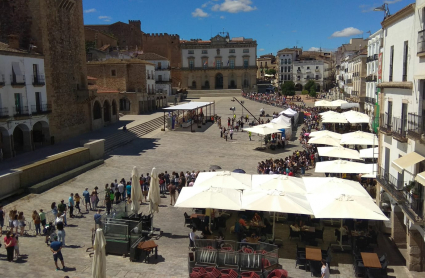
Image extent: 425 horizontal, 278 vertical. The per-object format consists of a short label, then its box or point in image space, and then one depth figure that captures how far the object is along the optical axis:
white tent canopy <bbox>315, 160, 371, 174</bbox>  18.09
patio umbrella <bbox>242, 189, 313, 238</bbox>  12.75
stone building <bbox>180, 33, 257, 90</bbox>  86.36
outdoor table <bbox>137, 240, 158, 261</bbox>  12.11
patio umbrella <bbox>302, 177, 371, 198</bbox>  13.87
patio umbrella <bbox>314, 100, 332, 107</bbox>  45.83
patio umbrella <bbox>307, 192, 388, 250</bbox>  12.10
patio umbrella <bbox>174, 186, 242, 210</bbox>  13.06
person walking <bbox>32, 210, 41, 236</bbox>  13.54
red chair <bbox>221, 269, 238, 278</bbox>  10.64
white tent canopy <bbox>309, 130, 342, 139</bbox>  26.12
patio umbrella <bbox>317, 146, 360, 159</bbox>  20.91
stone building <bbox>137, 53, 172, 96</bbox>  68.19
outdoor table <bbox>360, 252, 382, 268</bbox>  11.51
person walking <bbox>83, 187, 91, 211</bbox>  16.55
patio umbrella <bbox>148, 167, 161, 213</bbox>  15.13
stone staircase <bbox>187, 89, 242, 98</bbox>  77.24
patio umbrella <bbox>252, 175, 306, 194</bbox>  14.84
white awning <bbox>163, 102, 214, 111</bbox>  37.80
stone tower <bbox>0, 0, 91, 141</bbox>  28.00
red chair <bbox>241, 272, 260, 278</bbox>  10.62
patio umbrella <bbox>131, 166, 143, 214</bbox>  14.57
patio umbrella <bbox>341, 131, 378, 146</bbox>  23.17
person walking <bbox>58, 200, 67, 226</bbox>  14.65
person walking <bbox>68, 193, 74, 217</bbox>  15.70
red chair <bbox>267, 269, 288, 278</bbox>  10.60
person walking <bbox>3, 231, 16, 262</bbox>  11.24
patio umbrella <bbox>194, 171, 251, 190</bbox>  15.30
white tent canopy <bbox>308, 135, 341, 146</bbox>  24.41
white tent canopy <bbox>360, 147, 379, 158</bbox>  20.13
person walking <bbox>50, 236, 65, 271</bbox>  10.91
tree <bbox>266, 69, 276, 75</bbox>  125.20
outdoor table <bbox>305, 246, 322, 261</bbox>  11.76
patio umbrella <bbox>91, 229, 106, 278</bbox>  9.62
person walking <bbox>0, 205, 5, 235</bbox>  13.71
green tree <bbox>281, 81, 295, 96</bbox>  80.69
